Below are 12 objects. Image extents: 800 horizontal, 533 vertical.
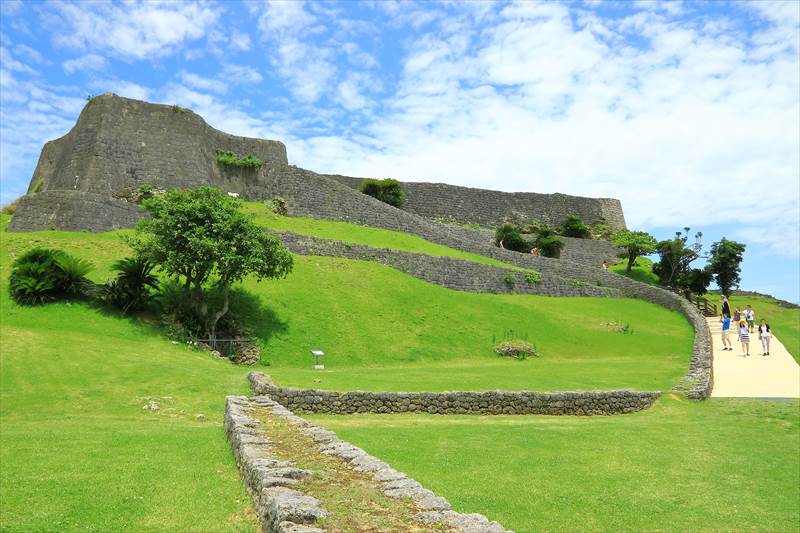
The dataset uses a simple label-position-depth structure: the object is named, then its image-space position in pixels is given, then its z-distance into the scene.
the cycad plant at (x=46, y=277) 20.22
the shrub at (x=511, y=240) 49.78
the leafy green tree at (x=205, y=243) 21.14
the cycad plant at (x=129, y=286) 21.33
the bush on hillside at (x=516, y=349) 25.53
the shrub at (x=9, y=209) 34.96
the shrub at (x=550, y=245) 50.19
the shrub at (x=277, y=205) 38.56
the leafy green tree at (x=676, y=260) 47.34
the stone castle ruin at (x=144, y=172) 27.48
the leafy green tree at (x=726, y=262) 48.19
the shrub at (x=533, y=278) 36.22
